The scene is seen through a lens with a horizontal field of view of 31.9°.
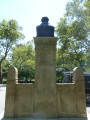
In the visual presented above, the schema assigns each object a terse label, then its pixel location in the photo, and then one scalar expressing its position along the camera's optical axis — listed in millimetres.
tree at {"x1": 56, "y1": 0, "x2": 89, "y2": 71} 21266
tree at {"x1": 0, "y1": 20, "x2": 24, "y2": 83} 33812
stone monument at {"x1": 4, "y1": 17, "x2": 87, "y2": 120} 6191
